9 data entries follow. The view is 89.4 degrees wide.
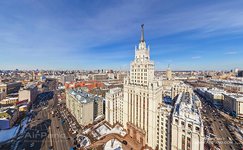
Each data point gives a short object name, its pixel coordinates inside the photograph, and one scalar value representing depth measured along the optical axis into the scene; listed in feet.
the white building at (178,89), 313.12
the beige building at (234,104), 308.23
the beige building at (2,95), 402.11
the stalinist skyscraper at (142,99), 180.65
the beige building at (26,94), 395.05
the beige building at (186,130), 127.24
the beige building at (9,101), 372.70
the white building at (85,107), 272.72
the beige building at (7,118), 254.06
